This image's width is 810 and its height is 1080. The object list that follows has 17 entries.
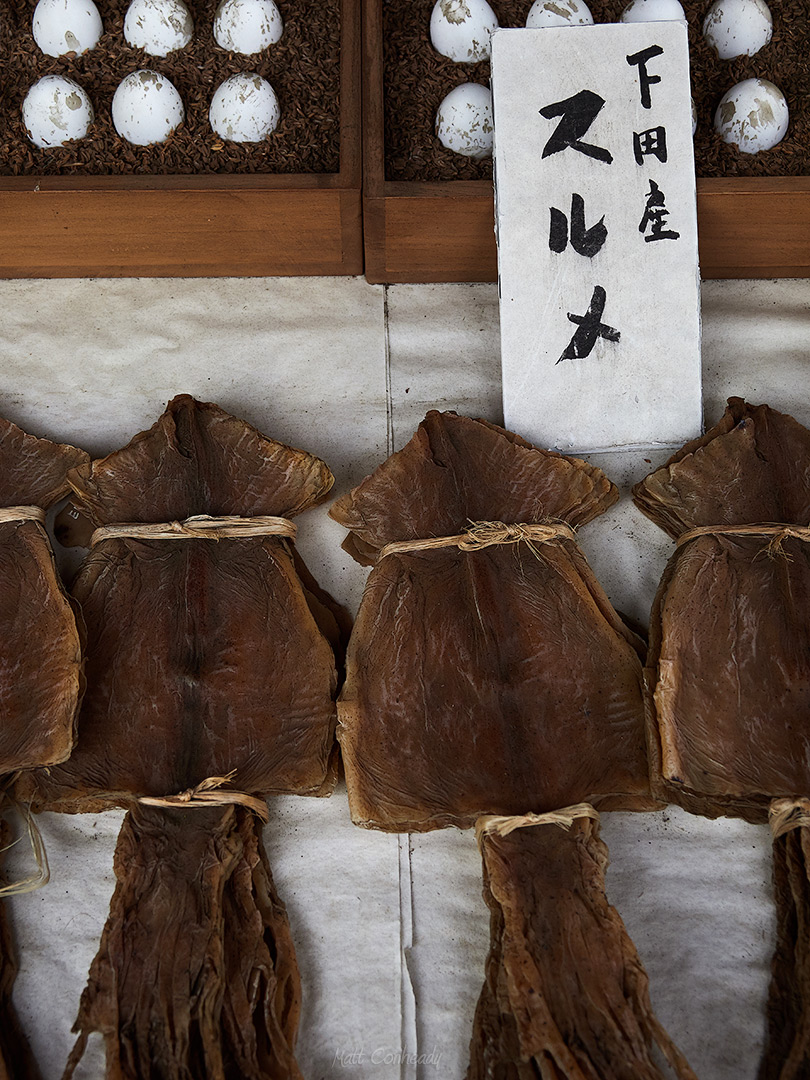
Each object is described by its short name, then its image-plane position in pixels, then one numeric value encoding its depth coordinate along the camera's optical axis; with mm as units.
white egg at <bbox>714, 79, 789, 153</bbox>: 638
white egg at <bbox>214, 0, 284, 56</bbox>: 662
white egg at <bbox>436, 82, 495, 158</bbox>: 635
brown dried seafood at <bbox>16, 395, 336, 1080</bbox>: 442
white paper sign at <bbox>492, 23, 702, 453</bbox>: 602
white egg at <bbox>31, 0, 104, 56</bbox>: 659
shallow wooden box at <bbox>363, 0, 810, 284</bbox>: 613
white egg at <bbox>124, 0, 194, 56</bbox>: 660
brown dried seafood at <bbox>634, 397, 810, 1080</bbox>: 477
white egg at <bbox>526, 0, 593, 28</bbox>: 649
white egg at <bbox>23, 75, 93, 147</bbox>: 629
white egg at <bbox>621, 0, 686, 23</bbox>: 653
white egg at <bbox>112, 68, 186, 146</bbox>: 631
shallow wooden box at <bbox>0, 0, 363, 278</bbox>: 611
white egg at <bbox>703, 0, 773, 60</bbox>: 672
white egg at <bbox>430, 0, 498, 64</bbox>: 664
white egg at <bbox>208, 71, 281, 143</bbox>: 633
